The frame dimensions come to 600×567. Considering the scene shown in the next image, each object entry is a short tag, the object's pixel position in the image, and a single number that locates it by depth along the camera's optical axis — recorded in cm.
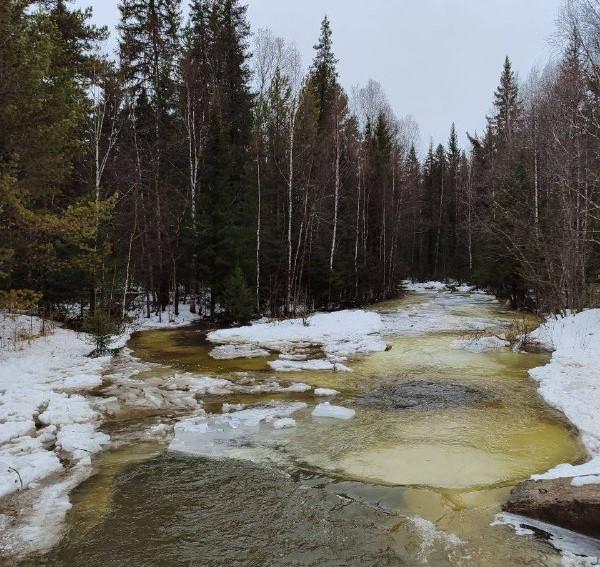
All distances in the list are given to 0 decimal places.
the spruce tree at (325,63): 3203
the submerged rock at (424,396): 894
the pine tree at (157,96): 2323
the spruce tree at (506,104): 3781
